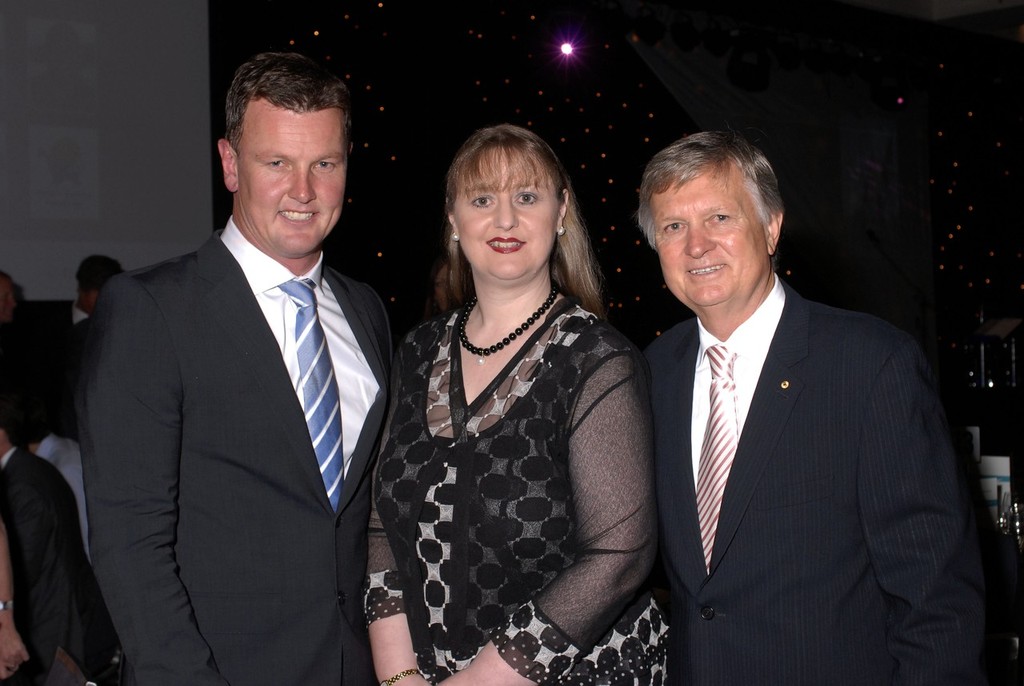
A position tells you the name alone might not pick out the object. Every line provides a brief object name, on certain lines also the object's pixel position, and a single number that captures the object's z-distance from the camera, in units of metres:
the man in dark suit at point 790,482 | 1.82
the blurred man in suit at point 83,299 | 5.24
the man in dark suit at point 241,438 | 1.89
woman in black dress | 2.05
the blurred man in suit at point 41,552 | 3.93
